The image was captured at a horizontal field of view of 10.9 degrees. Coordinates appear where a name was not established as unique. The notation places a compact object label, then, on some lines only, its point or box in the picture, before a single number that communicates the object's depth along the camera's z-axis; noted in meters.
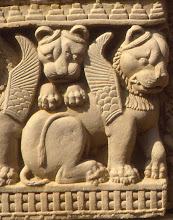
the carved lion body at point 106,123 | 4.82
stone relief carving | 4.81
